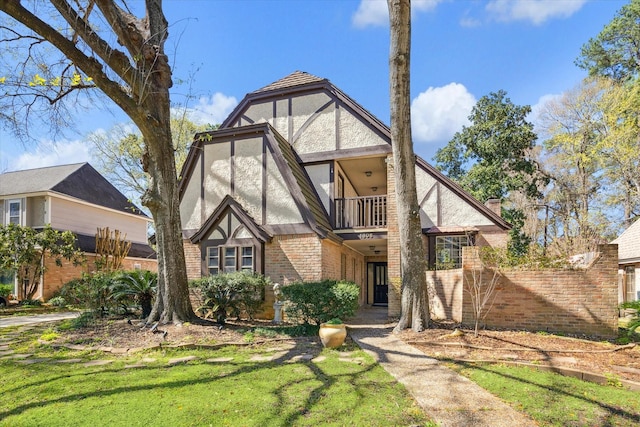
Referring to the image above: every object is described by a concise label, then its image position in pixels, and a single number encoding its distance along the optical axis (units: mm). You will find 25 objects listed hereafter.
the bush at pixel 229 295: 9469
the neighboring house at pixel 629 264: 15241
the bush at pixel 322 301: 8789
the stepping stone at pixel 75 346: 7143
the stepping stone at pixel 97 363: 6086
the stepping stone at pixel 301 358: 6256
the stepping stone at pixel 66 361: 6293
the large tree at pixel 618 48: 22922
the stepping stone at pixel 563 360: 5965
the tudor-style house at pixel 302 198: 11523
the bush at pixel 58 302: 15694
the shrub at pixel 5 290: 16092
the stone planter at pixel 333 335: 7156
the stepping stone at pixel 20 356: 6582
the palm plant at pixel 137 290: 9641
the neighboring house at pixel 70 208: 18359
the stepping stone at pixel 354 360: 6125
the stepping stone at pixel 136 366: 5828
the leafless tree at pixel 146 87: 8172
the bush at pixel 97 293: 9633
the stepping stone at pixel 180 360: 6059
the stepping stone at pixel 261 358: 6285
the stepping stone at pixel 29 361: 6156
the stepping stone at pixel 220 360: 6195
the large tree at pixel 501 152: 18859
